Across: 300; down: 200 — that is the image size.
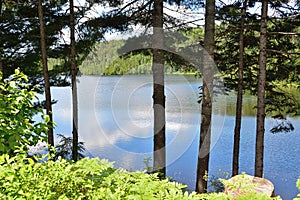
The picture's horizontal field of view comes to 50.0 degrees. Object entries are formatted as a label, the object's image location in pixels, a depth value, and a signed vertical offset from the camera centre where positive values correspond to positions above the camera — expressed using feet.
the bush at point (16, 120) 6.66 -1.11
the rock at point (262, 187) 9.76 -4.08
